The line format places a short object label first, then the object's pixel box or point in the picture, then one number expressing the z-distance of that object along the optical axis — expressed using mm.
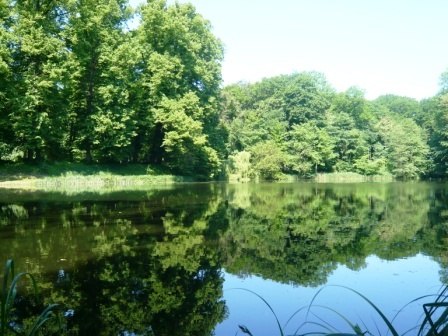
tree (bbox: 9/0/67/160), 28438
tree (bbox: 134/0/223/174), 37250
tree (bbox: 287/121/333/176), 56906
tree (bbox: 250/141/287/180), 50906
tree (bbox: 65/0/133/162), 32594
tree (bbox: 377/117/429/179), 60531
